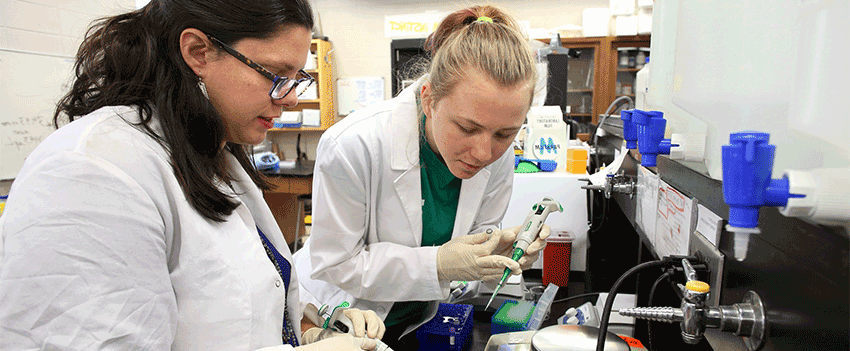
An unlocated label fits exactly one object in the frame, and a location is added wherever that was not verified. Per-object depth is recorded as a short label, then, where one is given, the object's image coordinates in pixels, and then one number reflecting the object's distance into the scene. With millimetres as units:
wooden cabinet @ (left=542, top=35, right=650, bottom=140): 5031
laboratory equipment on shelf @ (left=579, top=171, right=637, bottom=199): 1548
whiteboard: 3137
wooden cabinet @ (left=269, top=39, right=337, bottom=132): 5660
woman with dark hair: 532
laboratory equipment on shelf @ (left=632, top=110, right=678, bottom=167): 901
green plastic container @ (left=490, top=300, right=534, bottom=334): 1158
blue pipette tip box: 1156
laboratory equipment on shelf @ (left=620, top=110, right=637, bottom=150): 1073
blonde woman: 1126
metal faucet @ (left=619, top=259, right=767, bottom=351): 617
